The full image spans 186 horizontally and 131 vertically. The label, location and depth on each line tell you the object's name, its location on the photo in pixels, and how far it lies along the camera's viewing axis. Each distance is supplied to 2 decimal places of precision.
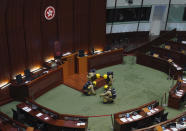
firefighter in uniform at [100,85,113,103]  11.77
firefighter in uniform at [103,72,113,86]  12.97
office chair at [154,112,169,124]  9.76
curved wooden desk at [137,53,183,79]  14.51
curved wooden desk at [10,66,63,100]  11.93
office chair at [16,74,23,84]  12.02
